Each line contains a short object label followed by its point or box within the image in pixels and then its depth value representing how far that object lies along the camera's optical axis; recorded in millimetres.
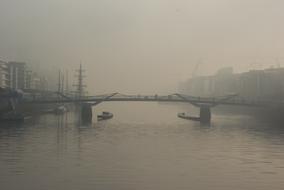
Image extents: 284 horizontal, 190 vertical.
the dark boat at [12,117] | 91356
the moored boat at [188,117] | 115088
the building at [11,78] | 198125
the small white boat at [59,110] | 133375
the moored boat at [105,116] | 114000
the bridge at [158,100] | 106419
